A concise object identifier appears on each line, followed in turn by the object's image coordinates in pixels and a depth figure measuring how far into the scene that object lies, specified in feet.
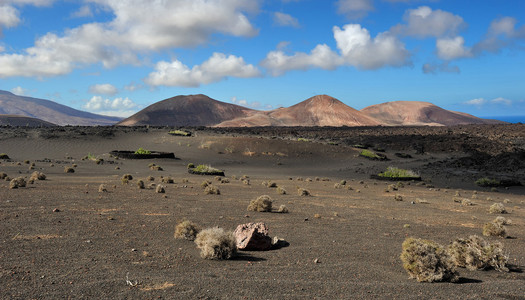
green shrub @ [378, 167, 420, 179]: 87.76
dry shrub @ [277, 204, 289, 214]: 40.27
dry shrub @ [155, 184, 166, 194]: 50.87
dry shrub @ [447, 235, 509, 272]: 22.36
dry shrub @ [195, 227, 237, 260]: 22.57
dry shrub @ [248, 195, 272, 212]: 40.37
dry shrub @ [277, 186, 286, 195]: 57.00
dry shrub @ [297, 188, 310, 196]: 56.54
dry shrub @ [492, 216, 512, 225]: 36.31
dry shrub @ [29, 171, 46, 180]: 58.16
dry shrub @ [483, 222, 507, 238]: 31.73
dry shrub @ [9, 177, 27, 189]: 47.25
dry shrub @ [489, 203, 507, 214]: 46.40
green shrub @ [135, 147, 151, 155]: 108.71
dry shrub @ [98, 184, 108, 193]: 47.89
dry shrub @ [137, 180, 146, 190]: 54.54
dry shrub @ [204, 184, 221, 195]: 52.54
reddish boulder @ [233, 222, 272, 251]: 25.17
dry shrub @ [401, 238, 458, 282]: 19.79
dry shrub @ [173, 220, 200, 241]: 27.17
